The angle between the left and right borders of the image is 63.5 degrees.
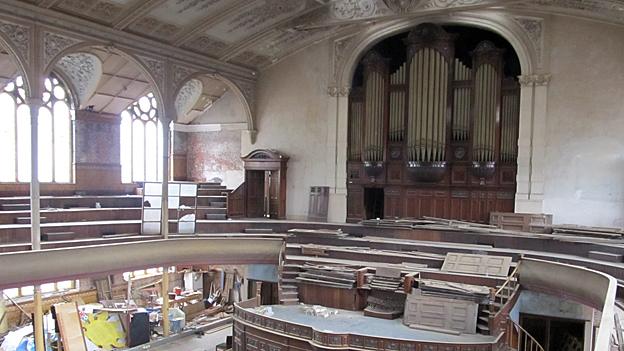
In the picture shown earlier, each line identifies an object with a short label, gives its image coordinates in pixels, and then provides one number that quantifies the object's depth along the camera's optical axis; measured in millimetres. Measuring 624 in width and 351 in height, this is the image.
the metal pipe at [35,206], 8078
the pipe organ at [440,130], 11258
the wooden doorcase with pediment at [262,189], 13133
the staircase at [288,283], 9422
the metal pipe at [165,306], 10298
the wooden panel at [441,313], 7801
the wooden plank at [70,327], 9180
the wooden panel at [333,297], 9000
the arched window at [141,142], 14336
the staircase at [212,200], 12492
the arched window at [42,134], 11750
